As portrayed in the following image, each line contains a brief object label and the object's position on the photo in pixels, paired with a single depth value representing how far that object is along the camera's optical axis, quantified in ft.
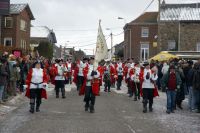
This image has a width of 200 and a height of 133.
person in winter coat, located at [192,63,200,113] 37.24
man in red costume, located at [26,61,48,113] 34.43
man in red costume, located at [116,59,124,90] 59.22
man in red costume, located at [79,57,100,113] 34.88
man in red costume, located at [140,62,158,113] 36.67
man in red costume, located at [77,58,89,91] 54.53
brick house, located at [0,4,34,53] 128.14
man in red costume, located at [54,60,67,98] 46.51
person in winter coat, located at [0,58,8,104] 38.15
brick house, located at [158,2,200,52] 137.58
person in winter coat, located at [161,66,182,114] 36.43
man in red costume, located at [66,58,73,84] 66.84
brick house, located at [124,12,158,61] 153.15
